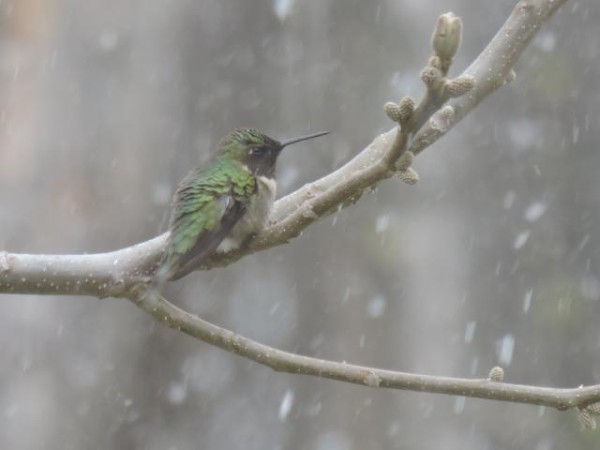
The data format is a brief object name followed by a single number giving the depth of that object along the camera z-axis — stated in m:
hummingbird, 7.29
